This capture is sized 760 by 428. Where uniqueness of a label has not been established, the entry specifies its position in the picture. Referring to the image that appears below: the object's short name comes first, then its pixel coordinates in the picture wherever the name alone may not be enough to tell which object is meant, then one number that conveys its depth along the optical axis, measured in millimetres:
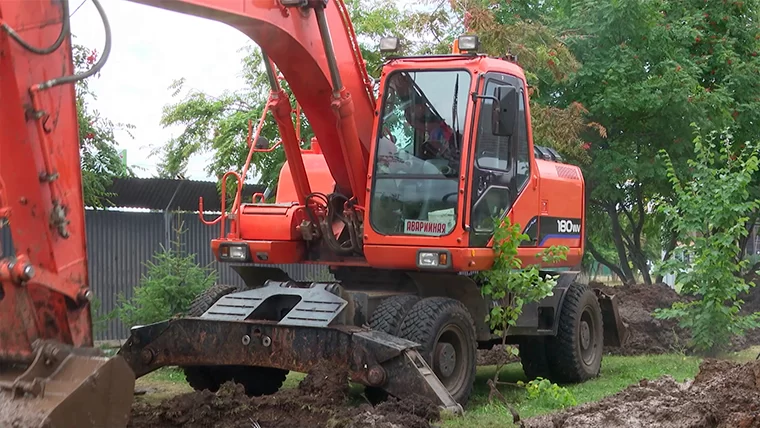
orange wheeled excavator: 8219
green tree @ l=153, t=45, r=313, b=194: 16234
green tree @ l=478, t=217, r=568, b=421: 8812
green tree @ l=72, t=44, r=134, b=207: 13484
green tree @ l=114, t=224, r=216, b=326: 12125
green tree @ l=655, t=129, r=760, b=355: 12188
